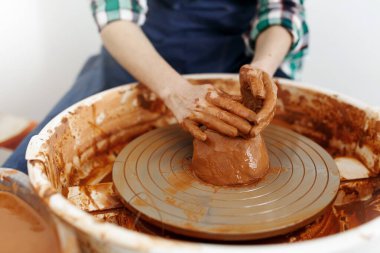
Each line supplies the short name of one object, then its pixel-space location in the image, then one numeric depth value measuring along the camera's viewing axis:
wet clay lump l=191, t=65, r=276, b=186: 1.21
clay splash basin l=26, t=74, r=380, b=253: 0.87
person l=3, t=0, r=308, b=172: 1.56
